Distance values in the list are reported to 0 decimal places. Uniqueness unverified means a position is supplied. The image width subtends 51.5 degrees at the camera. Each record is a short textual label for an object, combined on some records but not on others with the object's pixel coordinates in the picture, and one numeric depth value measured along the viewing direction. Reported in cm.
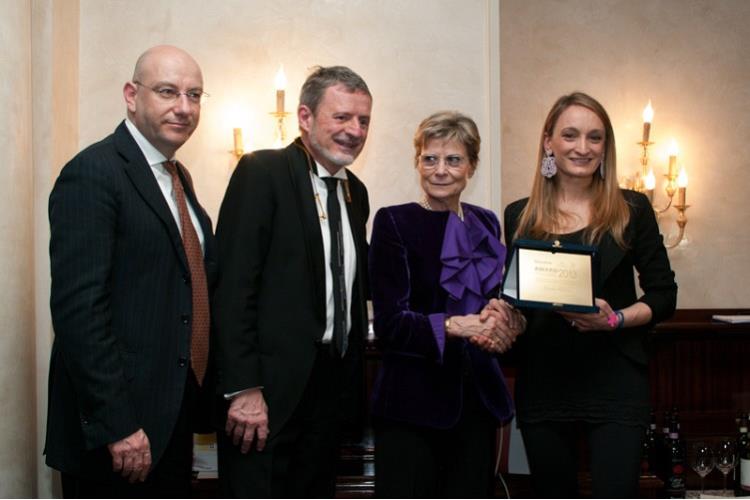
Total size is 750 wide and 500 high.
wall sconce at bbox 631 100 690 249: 511
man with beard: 224
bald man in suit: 198
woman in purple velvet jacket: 235
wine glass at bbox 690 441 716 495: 395
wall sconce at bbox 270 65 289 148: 356
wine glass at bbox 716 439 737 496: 397
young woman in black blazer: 232
